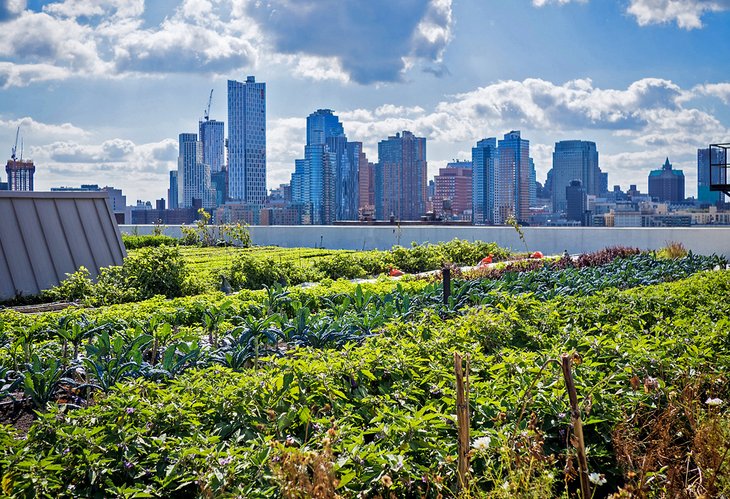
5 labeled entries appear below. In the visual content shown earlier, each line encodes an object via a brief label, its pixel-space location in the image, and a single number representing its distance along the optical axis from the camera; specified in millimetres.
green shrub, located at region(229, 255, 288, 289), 9484
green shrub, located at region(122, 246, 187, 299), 8533
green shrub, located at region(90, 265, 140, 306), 7924
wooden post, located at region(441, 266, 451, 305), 5852
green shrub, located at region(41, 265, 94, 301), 8188
